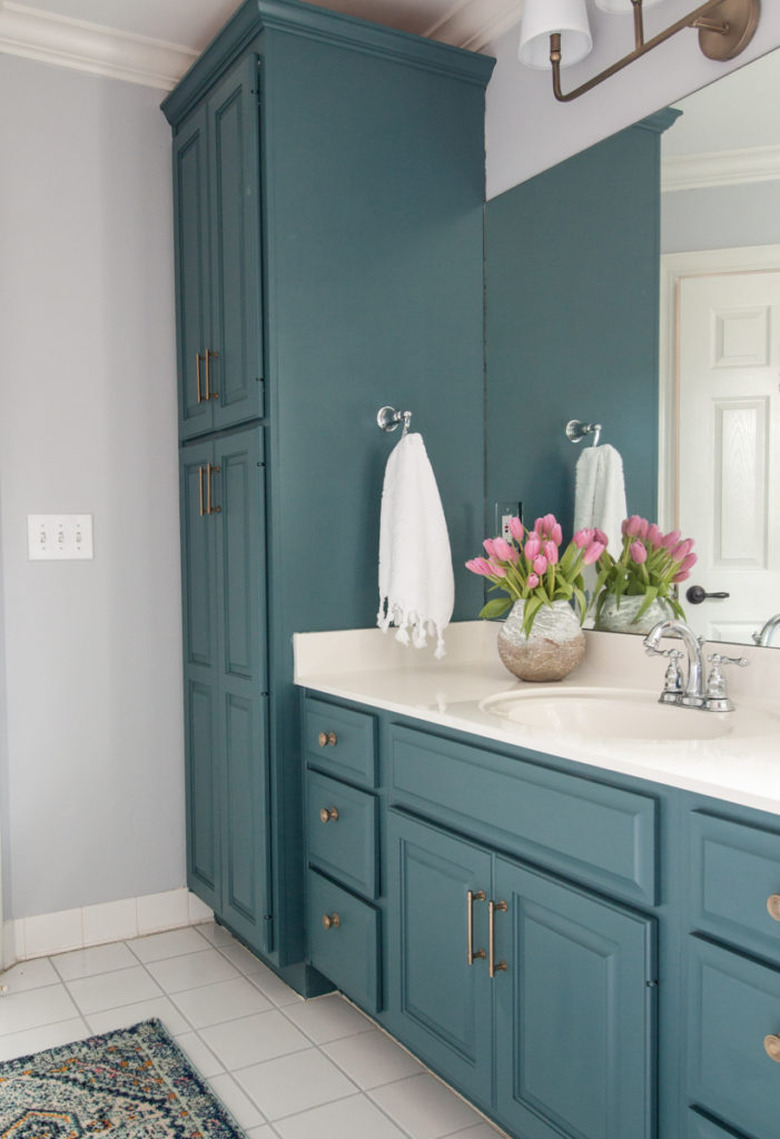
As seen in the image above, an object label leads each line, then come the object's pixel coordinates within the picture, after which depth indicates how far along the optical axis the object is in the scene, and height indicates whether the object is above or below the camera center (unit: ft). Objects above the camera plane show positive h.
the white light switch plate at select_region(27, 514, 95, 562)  8.23 +0.00
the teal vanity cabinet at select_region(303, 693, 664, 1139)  4.34 -2.06
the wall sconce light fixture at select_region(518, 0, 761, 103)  5.57 +3.13
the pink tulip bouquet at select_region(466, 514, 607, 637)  6.62 -0.23
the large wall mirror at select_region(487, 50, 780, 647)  5.65 +1.36
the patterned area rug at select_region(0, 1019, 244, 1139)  5.81 -3.52
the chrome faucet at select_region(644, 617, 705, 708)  5.62 -0.78
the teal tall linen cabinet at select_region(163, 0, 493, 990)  7.15 +1.48
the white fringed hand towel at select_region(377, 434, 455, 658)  7.22 -0.11
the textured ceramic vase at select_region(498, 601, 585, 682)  6.68 -0.78
